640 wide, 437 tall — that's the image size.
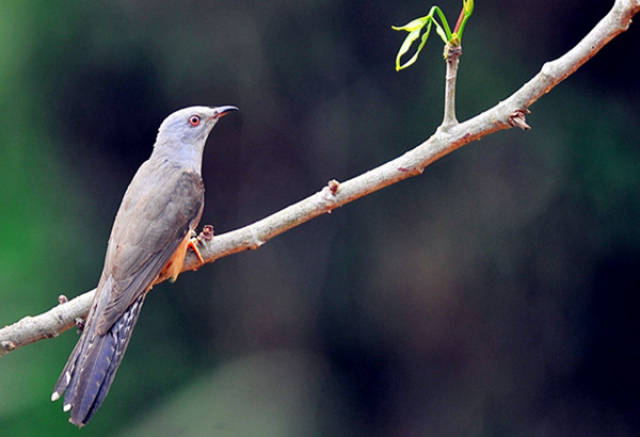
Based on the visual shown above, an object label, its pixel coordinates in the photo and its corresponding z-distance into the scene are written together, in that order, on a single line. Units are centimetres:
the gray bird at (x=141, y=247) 607
